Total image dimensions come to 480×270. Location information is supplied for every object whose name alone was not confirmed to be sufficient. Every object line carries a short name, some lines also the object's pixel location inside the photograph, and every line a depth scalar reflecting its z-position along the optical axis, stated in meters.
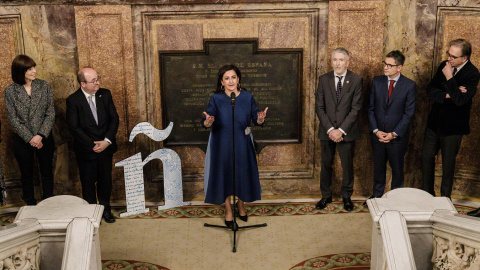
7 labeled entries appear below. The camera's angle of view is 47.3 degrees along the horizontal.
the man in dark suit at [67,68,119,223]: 6.22
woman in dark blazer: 6.27
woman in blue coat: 5.93
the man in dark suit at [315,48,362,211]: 6.48
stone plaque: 7.00
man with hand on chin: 6.18
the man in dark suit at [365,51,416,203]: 6.46
